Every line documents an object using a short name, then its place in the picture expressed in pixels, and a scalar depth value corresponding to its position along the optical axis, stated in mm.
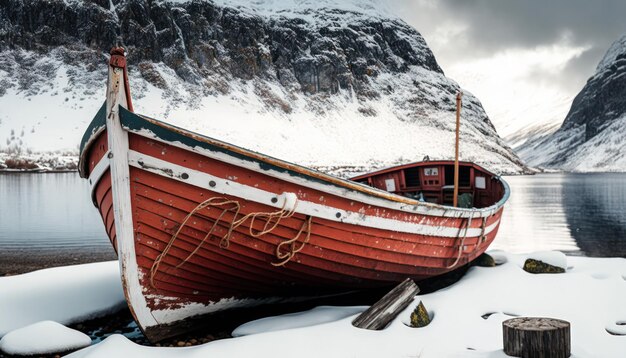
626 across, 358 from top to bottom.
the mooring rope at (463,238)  9011
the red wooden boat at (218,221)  5750
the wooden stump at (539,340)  4891
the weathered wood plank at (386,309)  6536
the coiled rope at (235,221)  5973
